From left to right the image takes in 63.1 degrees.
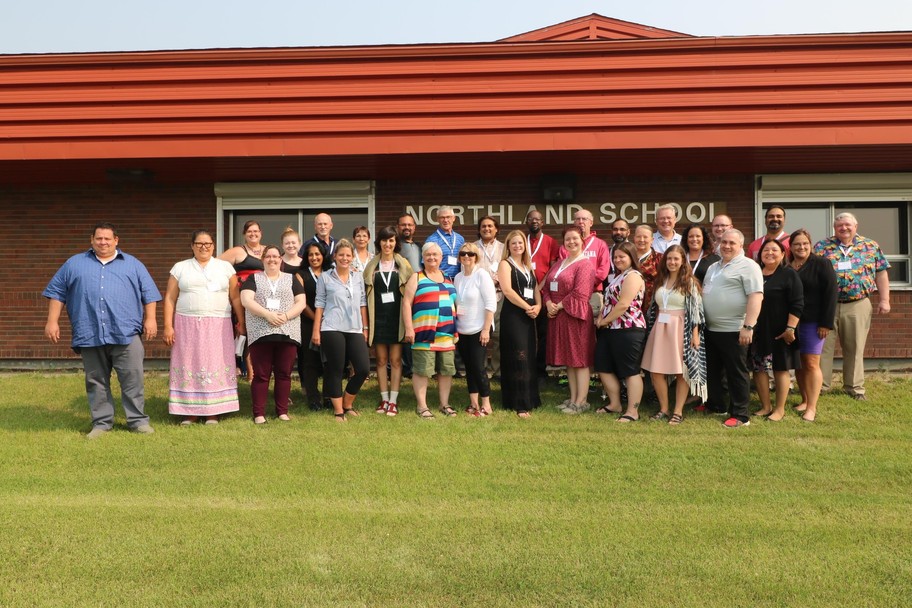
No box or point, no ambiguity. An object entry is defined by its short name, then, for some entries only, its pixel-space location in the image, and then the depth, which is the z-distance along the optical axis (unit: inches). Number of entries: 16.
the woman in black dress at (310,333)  265.9
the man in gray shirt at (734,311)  237.3
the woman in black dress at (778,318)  242.2
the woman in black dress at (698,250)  263.7
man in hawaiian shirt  271.4
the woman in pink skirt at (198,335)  246.8
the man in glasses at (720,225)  279.4
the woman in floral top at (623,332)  248.5
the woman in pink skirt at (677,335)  244.4
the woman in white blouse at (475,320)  255.3
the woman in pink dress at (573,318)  257.1
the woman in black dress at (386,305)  258.2
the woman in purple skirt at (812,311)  248.8
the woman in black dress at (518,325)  256.5
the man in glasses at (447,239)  286.8
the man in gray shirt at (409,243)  288.2
